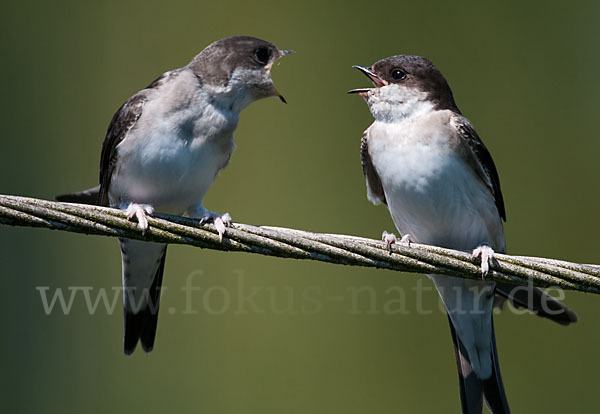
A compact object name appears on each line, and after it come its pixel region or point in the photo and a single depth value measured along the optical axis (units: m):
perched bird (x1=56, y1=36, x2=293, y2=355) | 4.85
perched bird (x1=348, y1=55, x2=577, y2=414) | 5.11
